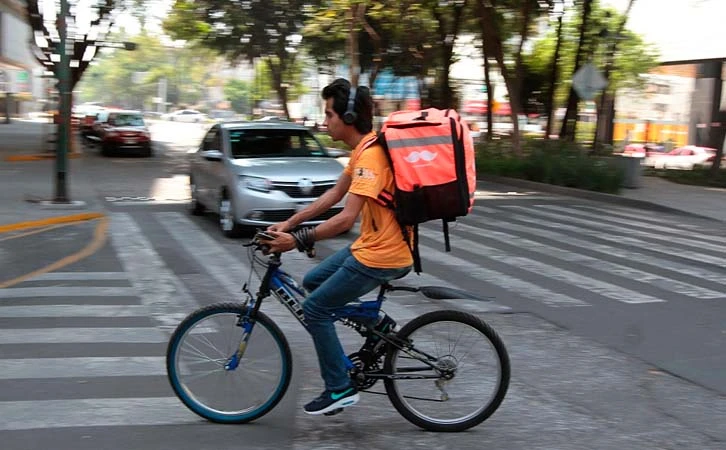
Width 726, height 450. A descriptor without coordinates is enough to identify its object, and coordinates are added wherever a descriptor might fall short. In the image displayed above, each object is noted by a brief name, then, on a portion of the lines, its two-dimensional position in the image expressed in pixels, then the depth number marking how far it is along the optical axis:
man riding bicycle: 4.04
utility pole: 14.52
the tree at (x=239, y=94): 124.88
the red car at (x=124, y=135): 30.12
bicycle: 4.32
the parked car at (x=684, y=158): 28.41
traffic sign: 20.05
